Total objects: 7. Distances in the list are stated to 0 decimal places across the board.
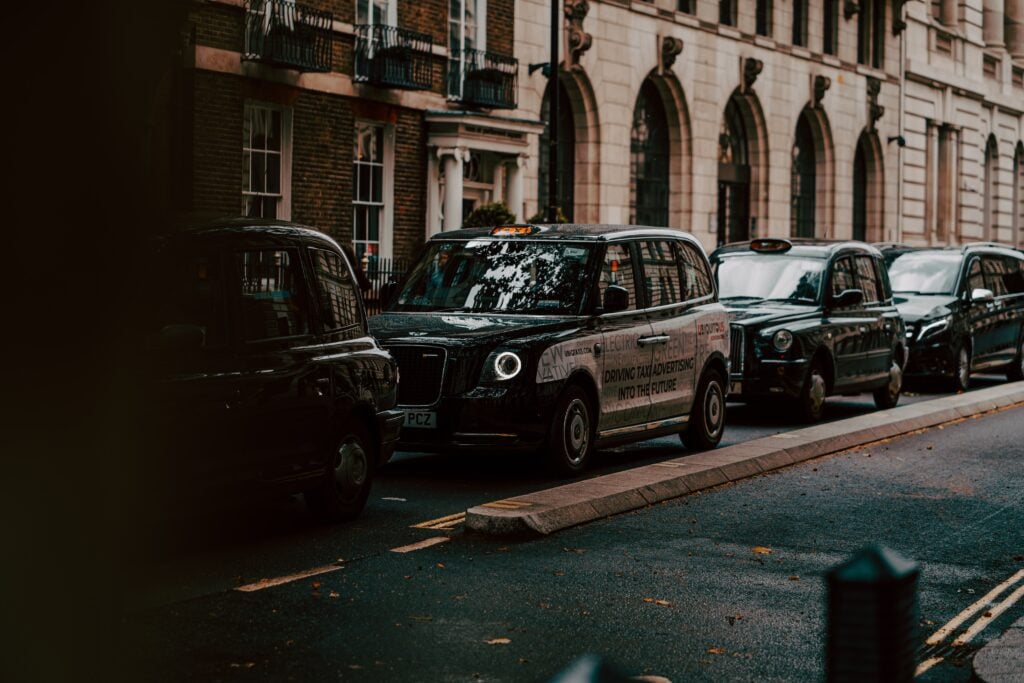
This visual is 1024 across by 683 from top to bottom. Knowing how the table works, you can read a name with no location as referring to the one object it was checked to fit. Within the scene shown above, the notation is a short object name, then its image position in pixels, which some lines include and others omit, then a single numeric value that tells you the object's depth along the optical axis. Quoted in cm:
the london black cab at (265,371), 841
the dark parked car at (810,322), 1688
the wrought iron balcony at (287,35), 2472
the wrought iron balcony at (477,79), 2988
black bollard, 312
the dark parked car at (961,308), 2155
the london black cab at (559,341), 1187
